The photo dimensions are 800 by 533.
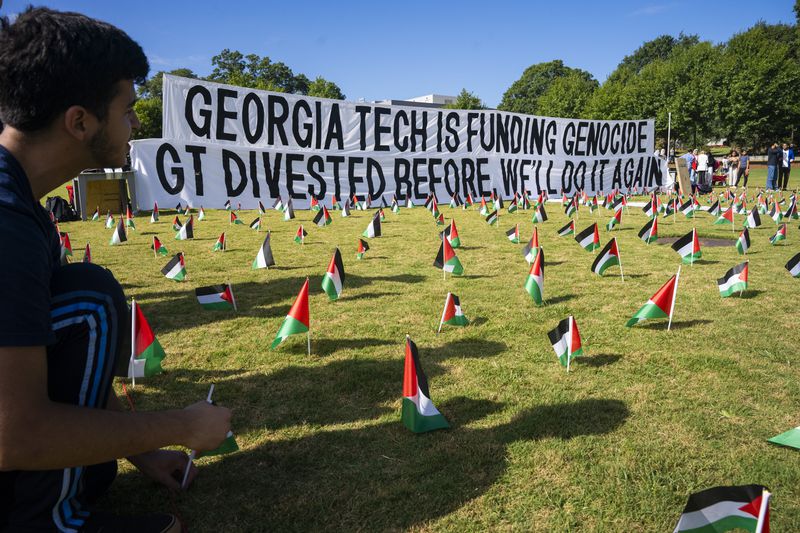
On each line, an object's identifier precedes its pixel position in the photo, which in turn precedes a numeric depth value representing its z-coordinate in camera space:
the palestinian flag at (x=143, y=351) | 3.06
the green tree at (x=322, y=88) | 66.00
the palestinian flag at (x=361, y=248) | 6.86
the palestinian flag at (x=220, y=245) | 7.68
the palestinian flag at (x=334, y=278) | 4.58
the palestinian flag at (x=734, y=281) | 4.88
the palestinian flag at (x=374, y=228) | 8.32
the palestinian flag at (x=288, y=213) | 11.83
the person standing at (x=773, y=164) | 19.55
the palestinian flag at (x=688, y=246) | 6.14
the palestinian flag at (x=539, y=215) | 10.16
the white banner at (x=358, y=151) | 13.36
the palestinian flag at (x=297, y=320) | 3.51
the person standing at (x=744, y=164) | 22.43
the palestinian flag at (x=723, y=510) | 1.40
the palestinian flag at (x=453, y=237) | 7.73
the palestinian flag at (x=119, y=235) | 8.13
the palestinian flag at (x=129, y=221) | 9.83
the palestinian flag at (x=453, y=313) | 4.05
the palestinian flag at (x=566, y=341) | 3.26
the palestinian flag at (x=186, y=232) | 8.45
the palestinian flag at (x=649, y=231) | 7.28
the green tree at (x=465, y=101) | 73.56
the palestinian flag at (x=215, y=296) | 4.28
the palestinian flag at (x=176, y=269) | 5.48
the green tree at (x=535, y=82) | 88.44
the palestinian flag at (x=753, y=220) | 8.88
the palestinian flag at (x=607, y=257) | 5.43
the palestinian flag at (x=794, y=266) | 5.62
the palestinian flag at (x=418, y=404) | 2.56
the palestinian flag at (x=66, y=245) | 6.47
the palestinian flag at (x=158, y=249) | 7.14
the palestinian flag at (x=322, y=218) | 9.92
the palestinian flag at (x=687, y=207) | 10.68
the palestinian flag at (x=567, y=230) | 7.88
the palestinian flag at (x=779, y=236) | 7.82
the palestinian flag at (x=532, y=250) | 5.90
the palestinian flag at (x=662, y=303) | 3.88
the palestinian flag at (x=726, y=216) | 9.55
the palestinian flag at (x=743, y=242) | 6.89
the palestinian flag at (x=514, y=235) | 8.15
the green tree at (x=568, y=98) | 62.59
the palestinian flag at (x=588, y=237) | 6.46
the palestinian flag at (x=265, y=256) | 6.10
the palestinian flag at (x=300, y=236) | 8.20
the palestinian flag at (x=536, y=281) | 4.58
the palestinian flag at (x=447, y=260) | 5.55
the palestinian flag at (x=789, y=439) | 2.43
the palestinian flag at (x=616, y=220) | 9.30
